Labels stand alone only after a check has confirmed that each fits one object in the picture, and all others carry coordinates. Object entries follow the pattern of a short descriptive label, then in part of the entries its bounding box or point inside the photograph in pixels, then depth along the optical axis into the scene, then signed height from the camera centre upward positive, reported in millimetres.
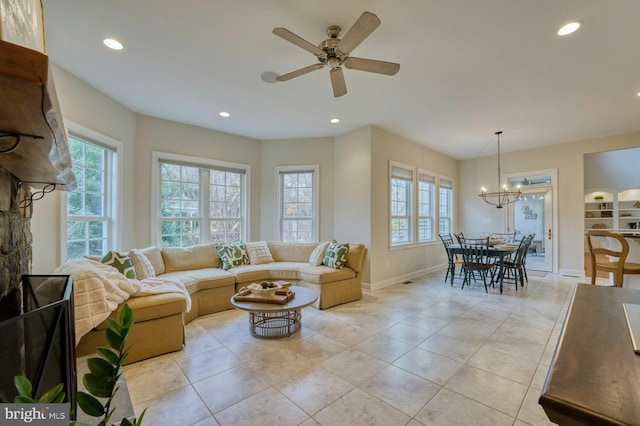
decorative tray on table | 2830 -864
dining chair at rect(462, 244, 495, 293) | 4738 -822
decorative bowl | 2906 -822
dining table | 4584 -637
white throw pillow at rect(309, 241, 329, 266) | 4329 -648
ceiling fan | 1868 +1268
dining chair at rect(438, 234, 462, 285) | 5172 -819
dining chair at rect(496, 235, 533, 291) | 4727 -859
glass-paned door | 6016 -189
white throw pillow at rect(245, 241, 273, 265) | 4582 -660
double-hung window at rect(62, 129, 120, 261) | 3182 +194
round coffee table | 2695 -1195
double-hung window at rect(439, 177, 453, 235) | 6836 +246
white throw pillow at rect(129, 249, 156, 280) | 3268 -611
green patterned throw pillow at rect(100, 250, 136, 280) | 3004 -527
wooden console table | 523 -369
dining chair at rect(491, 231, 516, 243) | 6107 -503
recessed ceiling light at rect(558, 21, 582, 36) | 2266 +1588
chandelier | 6198 +371
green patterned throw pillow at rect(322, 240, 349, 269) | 4109 -629
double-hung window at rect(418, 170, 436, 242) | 6059 +221
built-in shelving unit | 7238 +131
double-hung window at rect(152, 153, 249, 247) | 4438 +252
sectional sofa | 2527 -884
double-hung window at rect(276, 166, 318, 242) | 5410 +238
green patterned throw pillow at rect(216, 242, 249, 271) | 4223 -642
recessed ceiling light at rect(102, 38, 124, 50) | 2457 +1585
